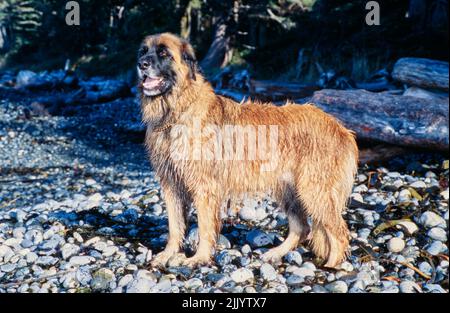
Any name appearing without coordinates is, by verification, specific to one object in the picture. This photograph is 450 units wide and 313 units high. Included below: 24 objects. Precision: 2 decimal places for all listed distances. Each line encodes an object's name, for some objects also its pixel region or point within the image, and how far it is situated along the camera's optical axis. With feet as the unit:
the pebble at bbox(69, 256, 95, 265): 13.88
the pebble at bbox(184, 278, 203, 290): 12.48
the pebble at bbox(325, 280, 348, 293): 12.45
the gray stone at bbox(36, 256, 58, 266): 14.02
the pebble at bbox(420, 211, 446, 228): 16.74
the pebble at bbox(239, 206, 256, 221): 18.04
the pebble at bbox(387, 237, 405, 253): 15.05
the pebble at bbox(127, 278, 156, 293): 12.03
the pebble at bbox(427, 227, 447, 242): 15.83
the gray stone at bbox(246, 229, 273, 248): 15.56
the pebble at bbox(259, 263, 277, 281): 13.02
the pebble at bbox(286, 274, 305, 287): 12.82
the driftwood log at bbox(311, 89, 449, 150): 23.07
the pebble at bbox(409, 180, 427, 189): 20.79
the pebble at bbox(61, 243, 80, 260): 14.43
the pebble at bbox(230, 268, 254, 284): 12.82
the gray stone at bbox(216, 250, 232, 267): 13.85
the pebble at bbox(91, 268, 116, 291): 12.48
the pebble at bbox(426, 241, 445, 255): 14.80
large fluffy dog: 13.33
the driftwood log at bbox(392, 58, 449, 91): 28.30
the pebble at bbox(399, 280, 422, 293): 12.43
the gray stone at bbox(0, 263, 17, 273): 13.62
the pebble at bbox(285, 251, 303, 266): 14.14
